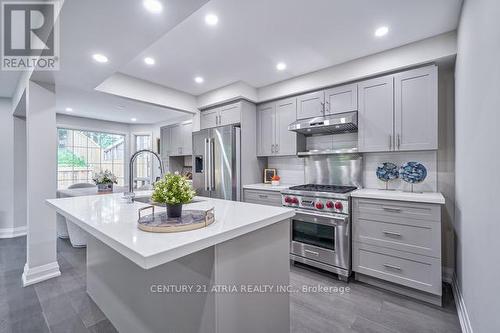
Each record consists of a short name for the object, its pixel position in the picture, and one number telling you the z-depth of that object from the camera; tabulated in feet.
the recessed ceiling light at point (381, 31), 7.10
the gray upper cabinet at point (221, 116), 12.04
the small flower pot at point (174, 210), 4.12
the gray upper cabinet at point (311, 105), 10.21
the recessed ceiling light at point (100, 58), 6.71
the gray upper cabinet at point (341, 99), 9.31
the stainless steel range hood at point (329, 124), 9.00
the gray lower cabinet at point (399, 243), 6.68
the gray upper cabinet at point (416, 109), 7.72
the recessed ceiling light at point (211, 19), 6.47
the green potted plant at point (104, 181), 10.96
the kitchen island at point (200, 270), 3.29
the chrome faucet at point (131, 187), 6.37
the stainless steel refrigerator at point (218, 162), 11.72
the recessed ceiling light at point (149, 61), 9.02
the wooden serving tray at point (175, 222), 3.51
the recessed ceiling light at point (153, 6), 4.57
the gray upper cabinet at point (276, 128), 11.30
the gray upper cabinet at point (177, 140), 16.21
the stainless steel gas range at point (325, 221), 8.07
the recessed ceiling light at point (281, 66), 9.60
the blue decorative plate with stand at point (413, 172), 8.29
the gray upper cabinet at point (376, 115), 8.52
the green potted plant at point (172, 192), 3.99
